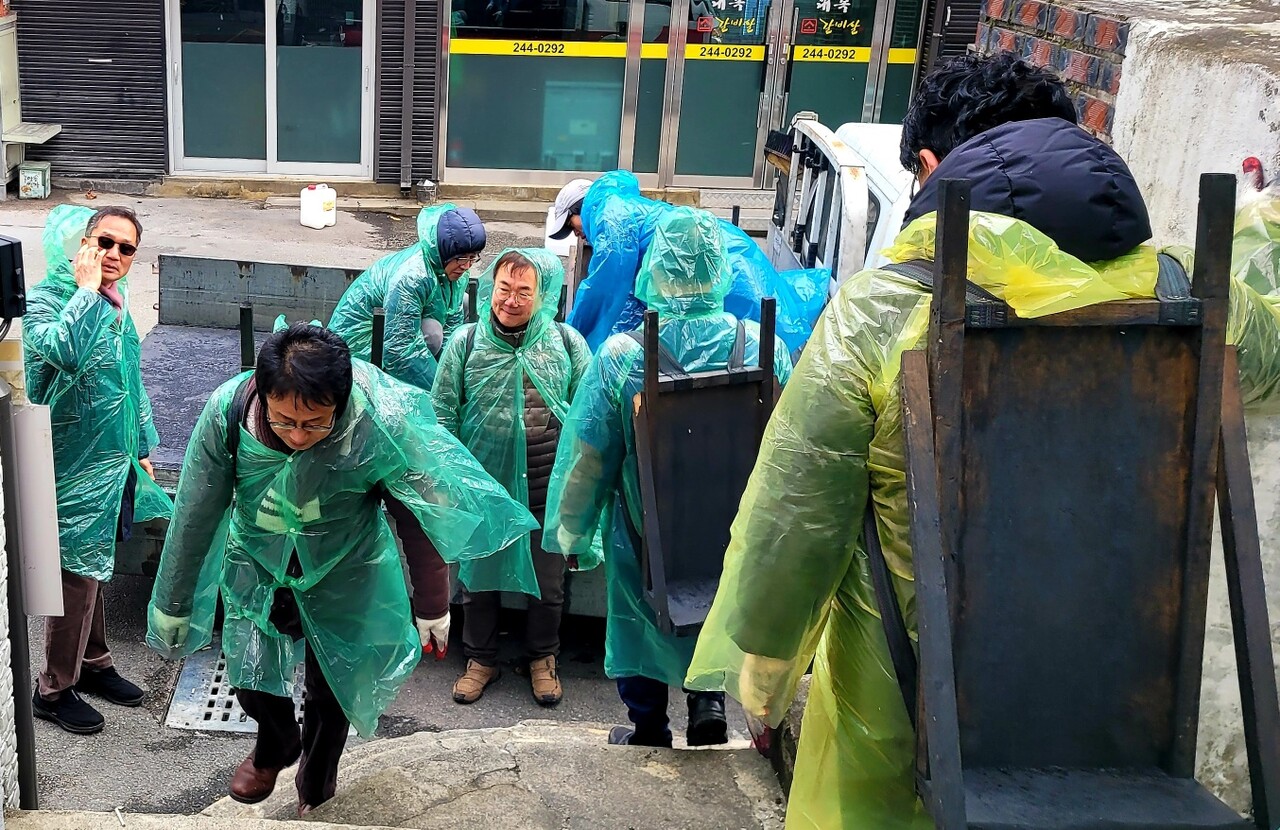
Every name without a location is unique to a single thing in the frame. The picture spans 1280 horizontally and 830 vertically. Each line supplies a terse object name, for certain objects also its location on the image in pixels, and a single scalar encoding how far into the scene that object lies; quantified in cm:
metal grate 408
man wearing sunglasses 366
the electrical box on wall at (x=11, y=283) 295
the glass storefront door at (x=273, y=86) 1021
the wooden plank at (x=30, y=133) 972
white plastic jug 983
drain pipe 1016
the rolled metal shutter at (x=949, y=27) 1070
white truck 548
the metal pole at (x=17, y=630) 260
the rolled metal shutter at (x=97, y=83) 996
